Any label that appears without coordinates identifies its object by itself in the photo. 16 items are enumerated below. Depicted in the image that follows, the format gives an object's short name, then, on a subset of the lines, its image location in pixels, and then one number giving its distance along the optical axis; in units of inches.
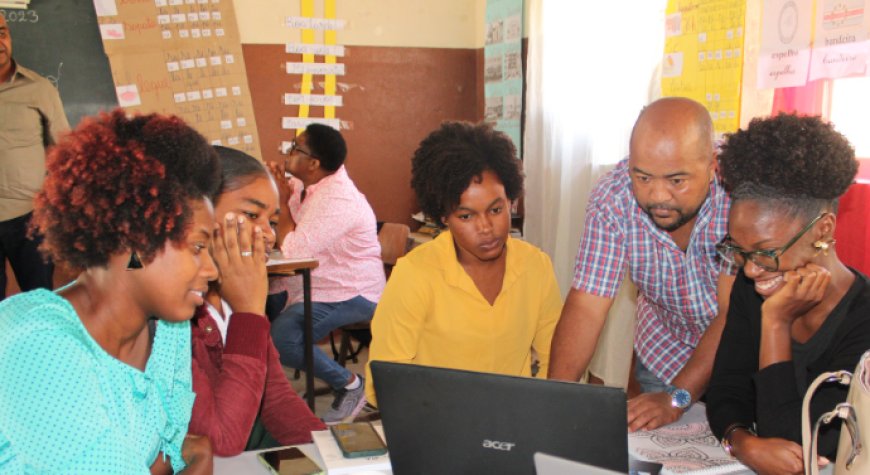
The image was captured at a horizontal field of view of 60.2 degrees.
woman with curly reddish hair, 43.1
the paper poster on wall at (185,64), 197.0
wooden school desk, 143.4
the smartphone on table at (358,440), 58.8
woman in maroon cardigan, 62.7
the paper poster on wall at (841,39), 96.0
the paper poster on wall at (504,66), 200.2
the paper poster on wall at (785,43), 105.3
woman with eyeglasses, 58.1
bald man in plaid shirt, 76.1
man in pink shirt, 152.0
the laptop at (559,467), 37.3
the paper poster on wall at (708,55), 120.9
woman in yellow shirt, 79.7
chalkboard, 188.1
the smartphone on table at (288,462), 56.5
